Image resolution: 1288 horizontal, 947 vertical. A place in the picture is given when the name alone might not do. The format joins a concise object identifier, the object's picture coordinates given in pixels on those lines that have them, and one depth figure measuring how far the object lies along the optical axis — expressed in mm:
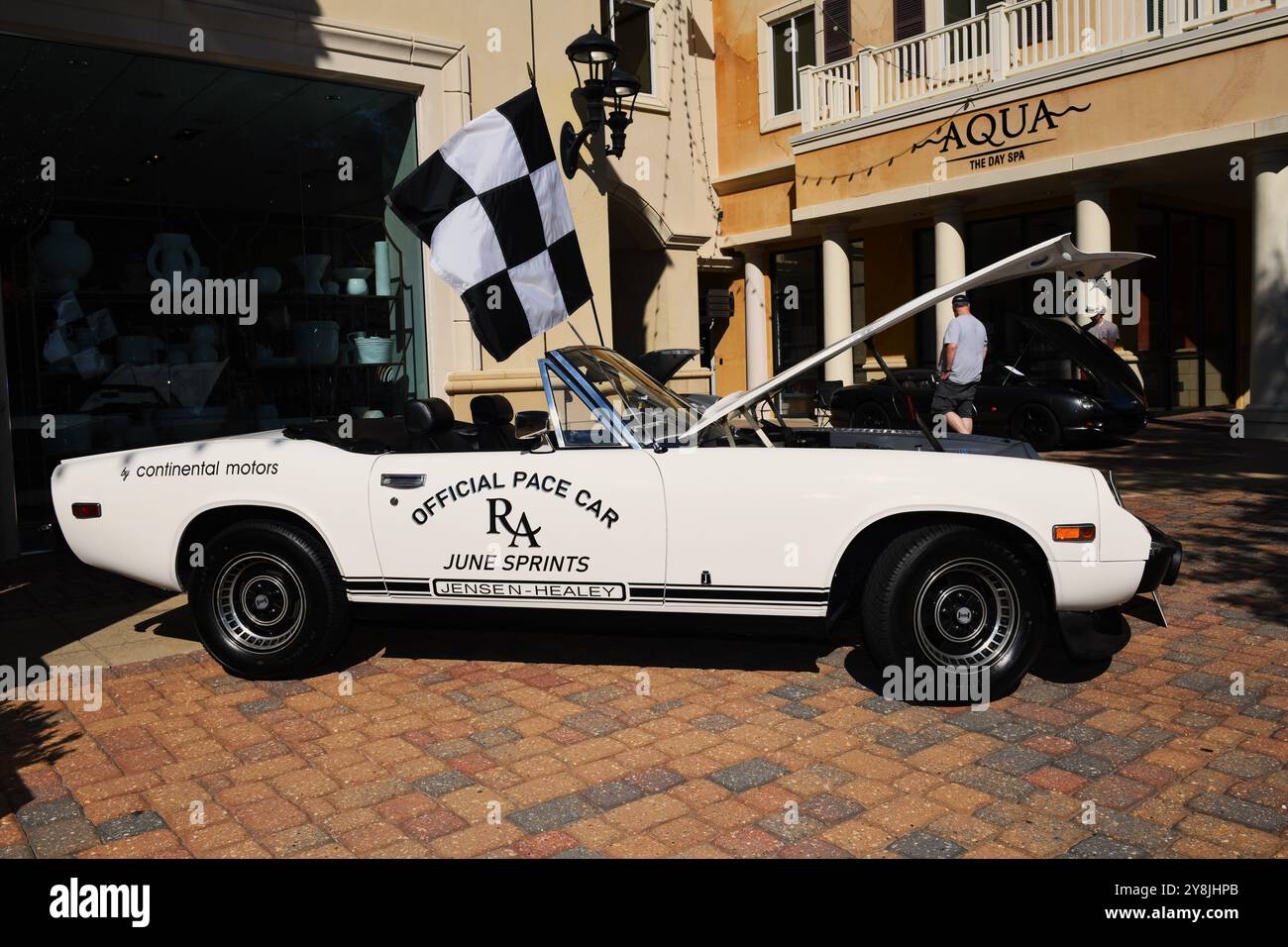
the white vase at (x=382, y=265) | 10648
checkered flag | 5871
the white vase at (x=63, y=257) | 9258
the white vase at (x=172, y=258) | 9820
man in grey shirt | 11273
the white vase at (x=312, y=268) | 10453
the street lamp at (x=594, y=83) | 11086
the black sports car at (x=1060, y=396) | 12508
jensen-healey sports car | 4086
